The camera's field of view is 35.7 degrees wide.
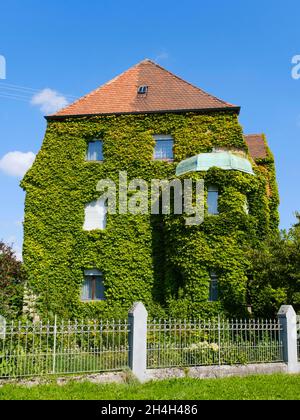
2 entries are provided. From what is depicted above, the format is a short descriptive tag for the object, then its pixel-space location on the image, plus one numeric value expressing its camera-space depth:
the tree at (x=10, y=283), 12.95
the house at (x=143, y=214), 19.83
